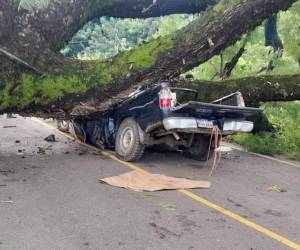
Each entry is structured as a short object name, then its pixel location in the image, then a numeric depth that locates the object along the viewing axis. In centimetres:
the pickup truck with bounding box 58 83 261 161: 562
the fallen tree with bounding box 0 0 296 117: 629
